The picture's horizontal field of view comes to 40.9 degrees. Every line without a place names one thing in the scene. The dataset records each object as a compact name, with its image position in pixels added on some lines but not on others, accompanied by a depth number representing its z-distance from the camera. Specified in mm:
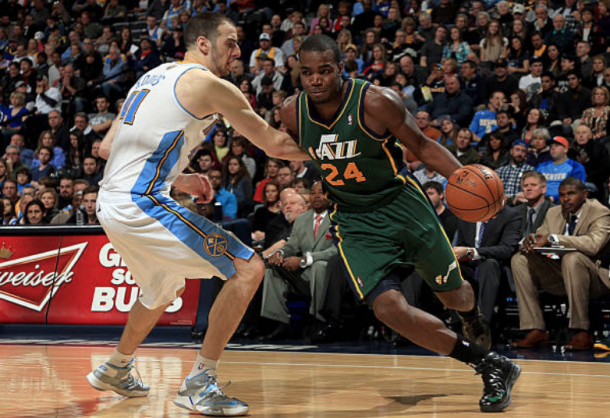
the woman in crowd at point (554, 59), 11258
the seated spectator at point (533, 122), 9977
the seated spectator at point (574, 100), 10398
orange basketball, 3922
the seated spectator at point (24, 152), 14172
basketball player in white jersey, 3775
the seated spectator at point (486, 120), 10828
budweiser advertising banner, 8094
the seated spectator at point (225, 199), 9914
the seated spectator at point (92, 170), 12031
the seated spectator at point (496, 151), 9617
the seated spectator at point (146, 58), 15617
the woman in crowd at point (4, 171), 12923
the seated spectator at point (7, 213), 11023
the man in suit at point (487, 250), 7078
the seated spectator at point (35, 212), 9836
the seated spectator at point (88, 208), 9344
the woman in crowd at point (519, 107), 10602
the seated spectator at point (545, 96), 10742
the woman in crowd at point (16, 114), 15250
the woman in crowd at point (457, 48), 12484
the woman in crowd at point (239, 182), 10328
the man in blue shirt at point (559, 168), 9000
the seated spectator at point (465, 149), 9539
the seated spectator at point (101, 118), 13680
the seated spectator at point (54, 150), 13521
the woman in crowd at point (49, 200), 10545
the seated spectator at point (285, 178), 9680
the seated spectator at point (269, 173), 10320
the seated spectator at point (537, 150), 9336
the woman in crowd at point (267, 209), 9031
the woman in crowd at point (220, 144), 11703
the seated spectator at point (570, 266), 6805
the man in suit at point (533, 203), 7809
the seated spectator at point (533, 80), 11211
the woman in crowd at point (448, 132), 10469
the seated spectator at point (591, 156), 9211
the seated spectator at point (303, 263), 7586
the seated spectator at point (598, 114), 9742
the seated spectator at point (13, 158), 13227
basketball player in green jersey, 3934
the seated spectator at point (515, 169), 9133
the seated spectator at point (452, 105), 11438
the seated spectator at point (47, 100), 15500
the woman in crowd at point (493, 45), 12094
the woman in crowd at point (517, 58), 11695
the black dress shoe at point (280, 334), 7788
